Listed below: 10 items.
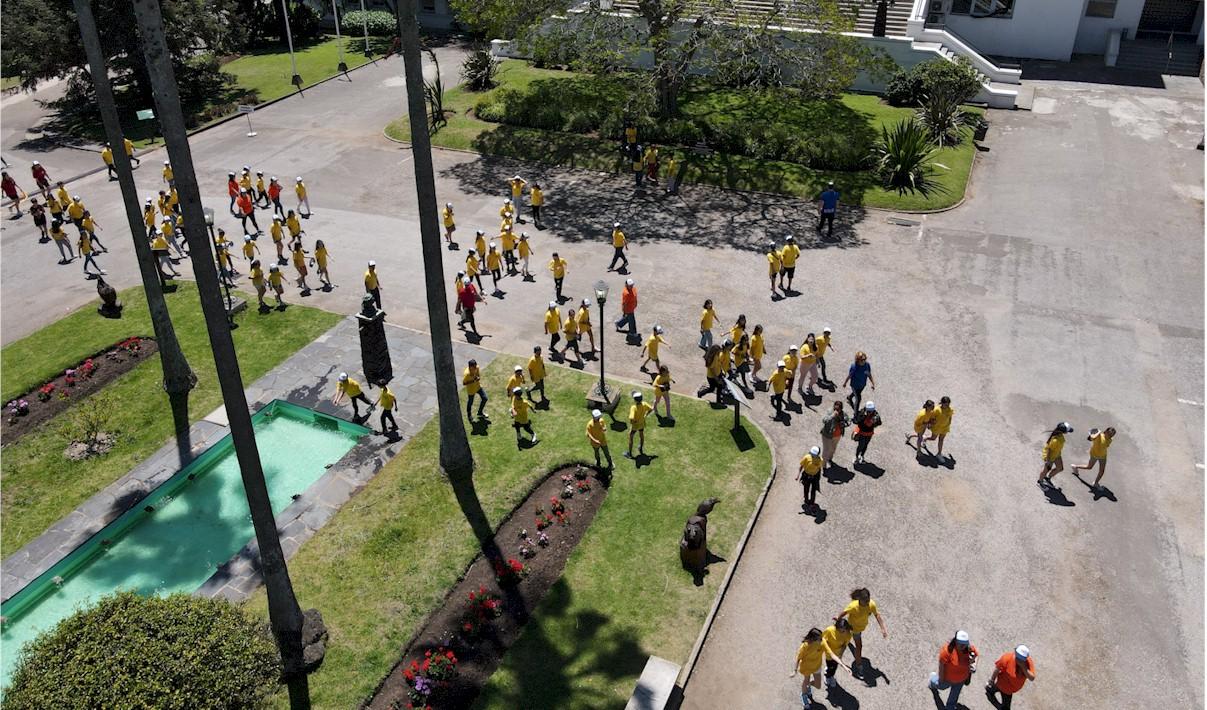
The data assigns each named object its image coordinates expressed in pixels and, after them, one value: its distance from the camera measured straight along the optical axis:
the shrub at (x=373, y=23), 46.09
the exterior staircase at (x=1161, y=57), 36.66
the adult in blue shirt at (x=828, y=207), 23.25
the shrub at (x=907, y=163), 26.03
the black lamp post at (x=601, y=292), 15.24
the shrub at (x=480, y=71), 36.03
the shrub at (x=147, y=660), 8.80
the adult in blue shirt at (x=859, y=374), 16.25
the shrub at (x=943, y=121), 29.14
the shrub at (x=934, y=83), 31.17
